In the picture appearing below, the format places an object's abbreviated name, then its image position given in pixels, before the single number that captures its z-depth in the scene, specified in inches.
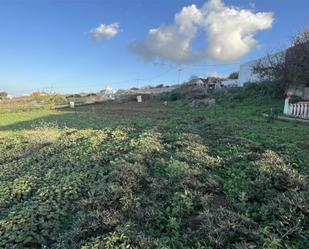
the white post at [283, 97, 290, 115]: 328.6
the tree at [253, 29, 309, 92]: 410.2
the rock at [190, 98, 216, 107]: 493.2
